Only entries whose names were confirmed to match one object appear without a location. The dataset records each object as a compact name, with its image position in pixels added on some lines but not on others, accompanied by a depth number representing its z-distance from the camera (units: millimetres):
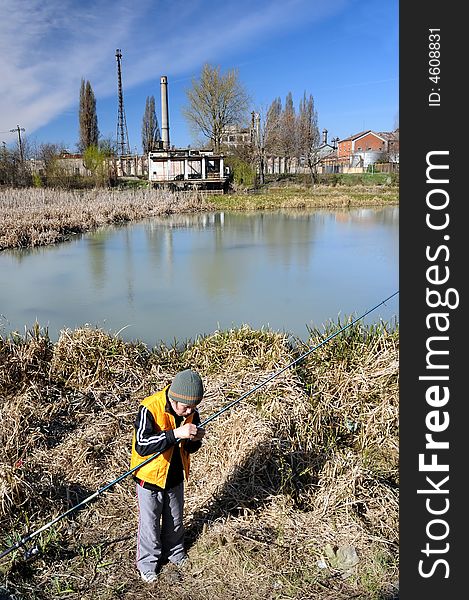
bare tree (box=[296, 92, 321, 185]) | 35562
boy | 1938
